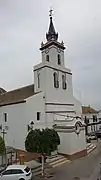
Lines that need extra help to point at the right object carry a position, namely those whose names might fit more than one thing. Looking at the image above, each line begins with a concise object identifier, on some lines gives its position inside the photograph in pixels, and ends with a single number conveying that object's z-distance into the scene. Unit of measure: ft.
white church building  93.56
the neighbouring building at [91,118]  165.99
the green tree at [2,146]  66.90
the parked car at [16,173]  52.80
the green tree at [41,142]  65.36
